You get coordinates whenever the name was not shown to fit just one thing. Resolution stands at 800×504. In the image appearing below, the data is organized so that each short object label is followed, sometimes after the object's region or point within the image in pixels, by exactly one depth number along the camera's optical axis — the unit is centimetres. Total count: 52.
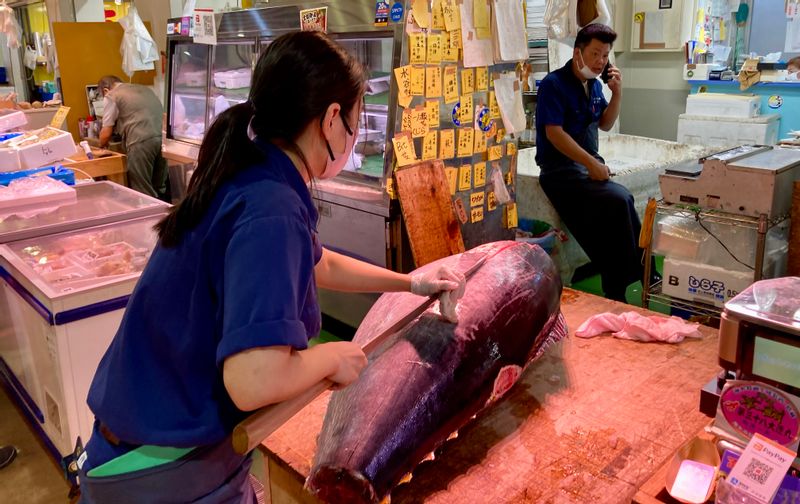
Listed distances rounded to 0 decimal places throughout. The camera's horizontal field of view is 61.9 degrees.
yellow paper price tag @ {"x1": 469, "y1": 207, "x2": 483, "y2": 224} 411
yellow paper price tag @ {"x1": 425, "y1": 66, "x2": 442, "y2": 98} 357
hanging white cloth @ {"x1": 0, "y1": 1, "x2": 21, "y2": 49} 797
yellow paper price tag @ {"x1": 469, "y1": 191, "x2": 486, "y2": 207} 409
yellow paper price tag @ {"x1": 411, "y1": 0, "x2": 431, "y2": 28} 336
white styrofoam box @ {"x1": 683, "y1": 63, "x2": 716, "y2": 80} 689
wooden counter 182
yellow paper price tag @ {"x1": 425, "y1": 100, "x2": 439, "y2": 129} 364
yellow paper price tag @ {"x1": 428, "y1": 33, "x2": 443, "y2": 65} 353
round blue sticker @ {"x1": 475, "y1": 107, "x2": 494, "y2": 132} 398
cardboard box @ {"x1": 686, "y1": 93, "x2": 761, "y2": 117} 650
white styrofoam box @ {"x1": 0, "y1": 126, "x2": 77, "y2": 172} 426
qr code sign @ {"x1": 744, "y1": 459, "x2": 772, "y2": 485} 130
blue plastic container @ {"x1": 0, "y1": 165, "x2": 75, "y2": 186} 423
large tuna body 173
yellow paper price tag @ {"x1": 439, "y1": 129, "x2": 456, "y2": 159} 380
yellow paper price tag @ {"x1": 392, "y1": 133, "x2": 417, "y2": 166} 351
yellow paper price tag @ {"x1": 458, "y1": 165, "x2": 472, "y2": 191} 398
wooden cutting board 359
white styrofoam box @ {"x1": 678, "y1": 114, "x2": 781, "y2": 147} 639
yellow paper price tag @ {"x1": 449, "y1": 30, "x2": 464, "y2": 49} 368
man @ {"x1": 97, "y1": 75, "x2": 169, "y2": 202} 693
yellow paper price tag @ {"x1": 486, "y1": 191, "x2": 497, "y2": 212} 423
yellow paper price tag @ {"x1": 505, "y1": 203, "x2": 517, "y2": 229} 441
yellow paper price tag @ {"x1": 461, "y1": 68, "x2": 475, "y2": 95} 382
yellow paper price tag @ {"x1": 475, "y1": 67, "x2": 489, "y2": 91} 391
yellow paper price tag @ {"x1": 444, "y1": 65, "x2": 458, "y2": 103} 370
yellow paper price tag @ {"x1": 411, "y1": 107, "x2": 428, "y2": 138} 358
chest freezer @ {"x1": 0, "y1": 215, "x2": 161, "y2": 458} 274
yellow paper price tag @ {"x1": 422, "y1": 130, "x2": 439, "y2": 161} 369
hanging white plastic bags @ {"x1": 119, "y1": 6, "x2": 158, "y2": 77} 714
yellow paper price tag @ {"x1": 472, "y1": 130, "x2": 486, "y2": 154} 402
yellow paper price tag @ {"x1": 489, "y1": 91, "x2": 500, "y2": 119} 405
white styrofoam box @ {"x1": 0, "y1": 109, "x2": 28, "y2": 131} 514
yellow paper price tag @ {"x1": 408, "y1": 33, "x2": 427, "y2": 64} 341
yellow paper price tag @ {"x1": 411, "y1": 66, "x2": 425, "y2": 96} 347
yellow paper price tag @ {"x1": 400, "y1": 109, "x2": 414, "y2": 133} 352
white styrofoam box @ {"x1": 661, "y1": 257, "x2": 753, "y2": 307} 328
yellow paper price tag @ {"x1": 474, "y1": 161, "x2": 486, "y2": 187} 409
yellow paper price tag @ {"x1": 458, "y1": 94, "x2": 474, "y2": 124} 385
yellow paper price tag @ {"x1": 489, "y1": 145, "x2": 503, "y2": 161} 414
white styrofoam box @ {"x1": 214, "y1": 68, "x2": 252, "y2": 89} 493
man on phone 437
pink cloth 265
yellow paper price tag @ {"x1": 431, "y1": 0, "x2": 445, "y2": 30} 350
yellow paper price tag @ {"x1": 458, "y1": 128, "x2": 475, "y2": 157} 391
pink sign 137
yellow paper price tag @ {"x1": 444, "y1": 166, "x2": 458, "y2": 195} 388
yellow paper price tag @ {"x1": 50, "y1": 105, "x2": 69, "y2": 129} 560
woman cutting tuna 116
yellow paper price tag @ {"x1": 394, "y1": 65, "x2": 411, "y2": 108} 340
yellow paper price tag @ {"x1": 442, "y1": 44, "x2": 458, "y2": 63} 364
